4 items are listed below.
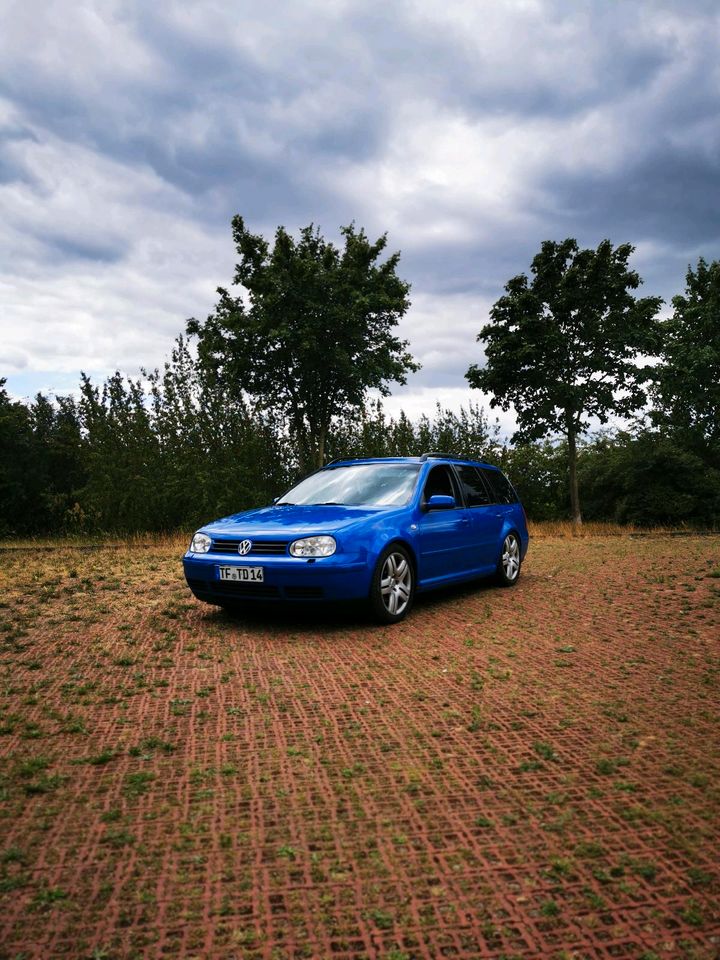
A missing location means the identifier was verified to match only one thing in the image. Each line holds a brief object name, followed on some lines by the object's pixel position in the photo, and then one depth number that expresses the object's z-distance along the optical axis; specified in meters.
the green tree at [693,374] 25.34
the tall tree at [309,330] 23.44
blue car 6.45
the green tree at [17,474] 22.70
